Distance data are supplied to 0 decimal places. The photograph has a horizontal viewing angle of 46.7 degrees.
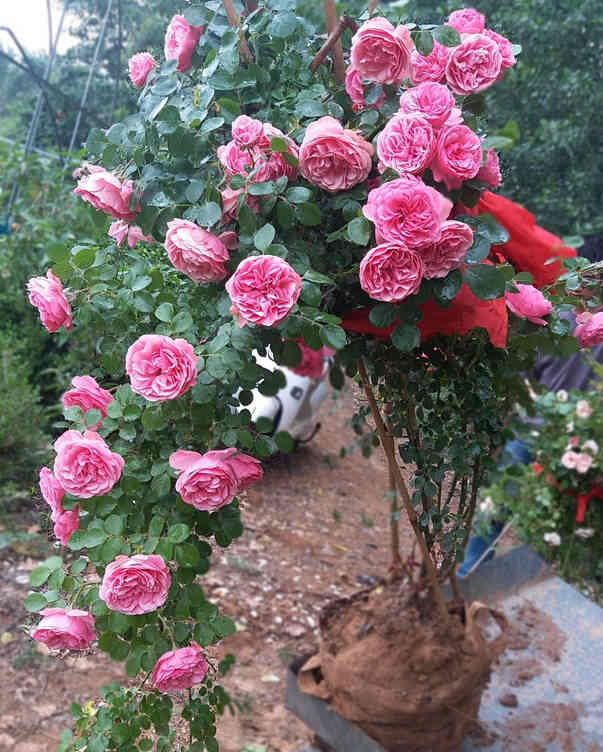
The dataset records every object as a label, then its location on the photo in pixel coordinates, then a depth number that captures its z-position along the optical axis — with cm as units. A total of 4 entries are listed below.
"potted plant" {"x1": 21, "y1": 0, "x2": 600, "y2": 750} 102
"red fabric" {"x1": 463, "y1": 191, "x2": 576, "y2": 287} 139
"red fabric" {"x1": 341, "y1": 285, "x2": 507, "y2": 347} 117
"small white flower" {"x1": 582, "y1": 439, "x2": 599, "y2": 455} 305
